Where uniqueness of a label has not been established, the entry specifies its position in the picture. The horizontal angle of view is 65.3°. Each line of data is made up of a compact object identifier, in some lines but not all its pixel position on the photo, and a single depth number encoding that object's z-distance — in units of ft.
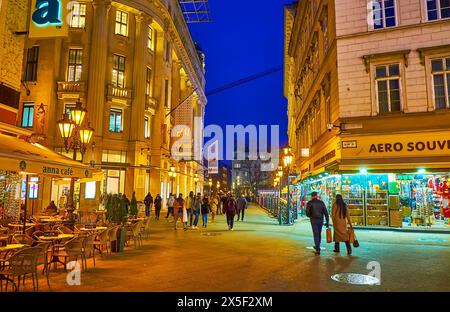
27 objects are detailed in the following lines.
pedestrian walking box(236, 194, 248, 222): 82.53
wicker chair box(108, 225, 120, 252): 36.04
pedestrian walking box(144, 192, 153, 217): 87.40
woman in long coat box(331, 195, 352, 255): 36.55
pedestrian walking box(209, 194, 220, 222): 97.05
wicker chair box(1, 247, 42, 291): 21.60
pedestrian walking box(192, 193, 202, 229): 65.31
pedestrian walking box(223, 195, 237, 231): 62.08
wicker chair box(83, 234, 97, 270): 29.28
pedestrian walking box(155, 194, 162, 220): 86.58
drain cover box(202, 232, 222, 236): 54.67
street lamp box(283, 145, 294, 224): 73.79
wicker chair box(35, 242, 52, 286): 23.00
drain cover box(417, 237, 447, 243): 46.73
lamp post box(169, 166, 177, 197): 139.11
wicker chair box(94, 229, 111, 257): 33.78
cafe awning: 26.18
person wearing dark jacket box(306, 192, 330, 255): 37.02
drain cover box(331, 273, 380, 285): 24.57
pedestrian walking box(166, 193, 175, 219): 82.69
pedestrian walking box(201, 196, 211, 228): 67.12
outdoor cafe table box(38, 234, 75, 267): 29.71
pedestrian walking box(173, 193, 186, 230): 62.16
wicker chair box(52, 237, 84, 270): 27.66
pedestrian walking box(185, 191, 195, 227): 66.85
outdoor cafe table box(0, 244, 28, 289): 23.14
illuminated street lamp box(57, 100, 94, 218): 37.55
